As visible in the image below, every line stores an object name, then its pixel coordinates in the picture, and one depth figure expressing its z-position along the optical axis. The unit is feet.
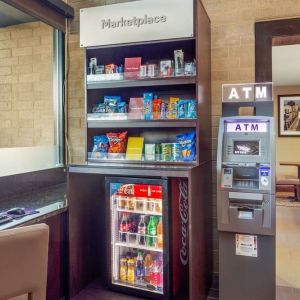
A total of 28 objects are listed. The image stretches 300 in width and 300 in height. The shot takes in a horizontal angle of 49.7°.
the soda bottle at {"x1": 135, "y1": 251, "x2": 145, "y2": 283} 9.60
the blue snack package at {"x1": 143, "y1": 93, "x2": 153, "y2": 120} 9.43
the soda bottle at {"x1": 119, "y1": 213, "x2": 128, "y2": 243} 9.72
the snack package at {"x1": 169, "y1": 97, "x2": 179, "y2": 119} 9.09
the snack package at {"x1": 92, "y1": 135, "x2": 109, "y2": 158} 9.73
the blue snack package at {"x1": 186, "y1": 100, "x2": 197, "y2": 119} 8.82
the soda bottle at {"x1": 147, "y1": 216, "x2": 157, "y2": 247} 9.35
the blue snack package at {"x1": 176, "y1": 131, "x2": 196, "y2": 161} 8.95
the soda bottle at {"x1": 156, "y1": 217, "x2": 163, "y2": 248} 9.19
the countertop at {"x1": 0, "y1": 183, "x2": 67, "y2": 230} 7.02
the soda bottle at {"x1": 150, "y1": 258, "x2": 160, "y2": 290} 9.36
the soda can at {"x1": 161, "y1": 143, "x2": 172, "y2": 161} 9.27
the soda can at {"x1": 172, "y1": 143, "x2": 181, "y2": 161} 9.10
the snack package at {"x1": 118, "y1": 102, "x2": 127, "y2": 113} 9.89
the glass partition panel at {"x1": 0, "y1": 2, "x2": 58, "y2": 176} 11.08
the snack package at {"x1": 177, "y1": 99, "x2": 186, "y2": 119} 9.00
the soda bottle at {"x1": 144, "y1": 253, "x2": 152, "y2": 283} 9.54
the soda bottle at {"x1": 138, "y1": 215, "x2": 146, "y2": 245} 9.51
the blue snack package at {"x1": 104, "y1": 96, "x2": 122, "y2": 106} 9.90
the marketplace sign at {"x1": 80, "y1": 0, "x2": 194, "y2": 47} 8.21
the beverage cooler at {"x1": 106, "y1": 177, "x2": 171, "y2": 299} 9.05
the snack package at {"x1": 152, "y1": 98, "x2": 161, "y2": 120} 9.29
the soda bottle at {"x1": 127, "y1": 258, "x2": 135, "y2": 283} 9.67
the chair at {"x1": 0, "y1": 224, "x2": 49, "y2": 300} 4.55
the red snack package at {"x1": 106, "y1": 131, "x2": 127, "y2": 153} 9.85
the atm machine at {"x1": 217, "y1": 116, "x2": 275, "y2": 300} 7.86
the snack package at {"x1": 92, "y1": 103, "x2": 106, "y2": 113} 9.84
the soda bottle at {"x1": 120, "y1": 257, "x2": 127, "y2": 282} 9.74
